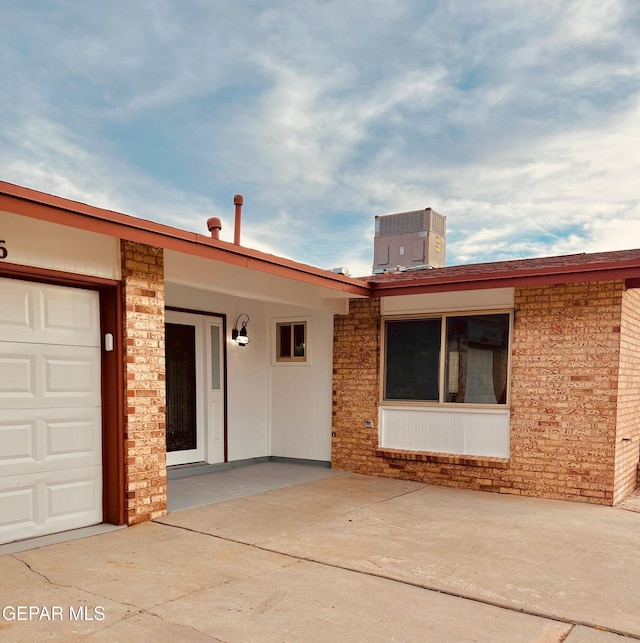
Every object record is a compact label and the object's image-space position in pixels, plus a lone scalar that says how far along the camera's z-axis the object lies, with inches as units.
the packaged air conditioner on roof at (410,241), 385.1
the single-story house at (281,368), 185.5
